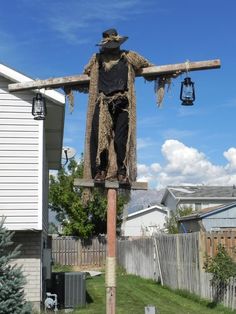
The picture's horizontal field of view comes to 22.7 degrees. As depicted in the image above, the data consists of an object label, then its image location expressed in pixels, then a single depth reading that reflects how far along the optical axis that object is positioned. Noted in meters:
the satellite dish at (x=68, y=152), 17.98
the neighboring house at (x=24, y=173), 12.14
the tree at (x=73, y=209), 34.12
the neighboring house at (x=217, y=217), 29.36
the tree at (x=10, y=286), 7.07
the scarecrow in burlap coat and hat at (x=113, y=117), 5.32
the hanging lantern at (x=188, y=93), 5.65
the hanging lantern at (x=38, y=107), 6.16
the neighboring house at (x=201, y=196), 47.06
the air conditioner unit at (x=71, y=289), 14.45
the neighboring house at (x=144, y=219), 59.41
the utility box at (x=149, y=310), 5.29
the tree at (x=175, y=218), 35.03
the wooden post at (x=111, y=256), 5.02
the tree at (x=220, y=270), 13.70
